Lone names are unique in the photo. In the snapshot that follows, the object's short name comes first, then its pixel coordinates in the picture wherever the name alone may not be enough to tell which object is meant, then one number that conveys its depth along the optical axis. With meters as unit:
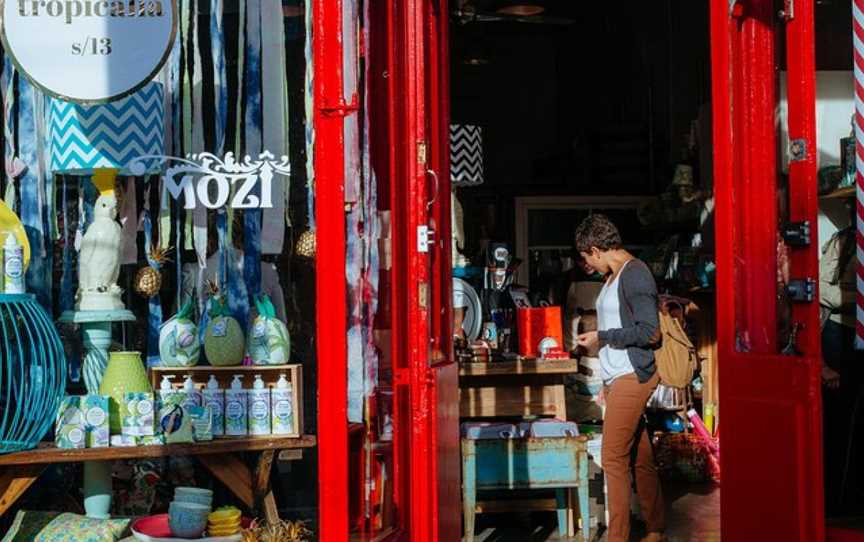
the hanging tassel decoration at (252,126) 5.87
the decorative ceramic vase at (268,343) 5.63
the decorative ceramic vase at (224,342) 5.55
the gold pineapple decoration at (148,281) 5.73
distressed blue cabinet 7.05
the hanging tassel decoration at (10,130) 5.75
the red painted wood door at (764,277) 4.05
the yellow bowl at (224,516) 5.32
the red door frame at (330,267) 3.68
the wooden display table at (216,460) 5.23
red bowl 5.21
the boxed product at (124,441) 5.34
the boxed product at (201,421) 5.45
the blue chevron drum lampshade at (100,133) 5.63
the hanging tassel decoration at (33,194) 5.70
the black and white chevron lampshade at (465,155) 8.66
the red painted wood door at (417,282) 4.43
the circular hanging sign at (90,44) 5.03
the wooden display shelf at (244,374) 5.57
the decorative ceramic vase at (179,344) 5.59
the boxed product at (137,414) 5.33
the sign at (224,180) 5.81
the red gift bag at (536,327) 7.82
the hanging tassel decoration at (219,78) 5.87
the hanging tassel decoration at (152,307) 5.80
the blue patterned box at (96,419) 5.29
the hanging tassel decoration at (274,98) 5.88
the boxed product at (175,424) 5.38
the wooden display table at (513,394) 7.58
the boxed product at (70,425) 5.29
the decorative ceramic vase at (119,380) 5.37
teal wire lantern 5.32
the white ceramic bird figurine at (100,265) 5.57
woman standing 6.35
